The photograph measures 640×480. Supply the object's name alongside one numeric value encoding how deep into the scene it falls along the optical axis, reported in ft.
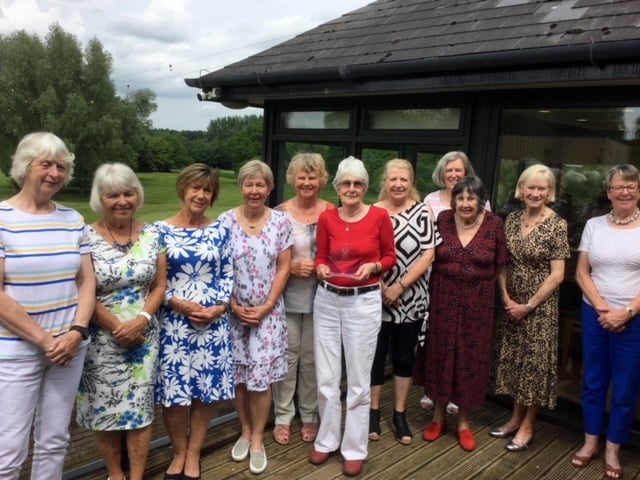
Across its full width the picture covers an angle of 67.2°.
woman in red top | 8.53
